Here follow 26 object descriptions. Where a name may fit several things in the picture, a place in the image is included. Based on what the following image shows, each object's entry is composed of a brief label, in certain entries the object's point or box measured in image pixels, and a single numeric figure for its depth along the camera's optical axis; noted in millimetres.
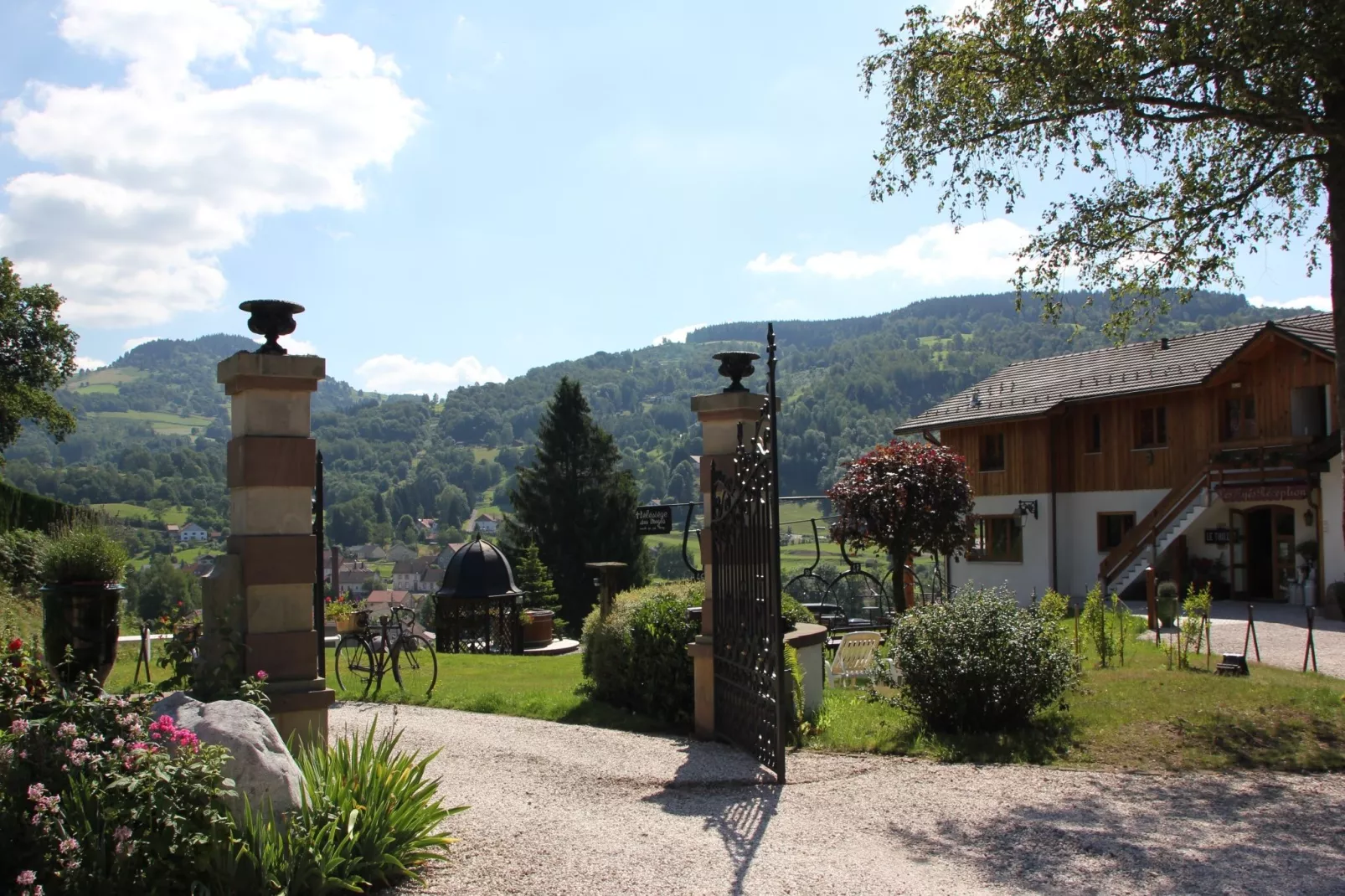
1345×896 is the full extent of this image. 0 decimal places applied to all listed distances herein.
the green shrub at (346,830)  4293
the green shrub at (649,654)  9320
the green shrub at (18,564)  19234
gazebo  20266
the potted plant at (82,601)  8367
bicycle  11633
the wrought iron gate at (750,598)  6988
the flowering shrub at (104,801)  3877
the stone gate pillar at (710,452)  8359
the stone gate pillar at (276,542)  5941
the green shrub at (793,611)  9898
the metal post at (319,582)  7102
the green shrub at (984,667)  8391
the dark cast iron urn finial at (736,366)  8438
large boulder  4527
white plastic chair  12484
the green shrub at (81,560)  8461
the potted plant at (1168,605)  17297
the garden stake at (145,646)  11642
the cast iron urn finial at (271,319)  6141
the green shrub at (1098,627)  11820
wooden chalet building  23719
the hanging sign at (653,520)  12149
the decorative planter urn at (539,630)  21219
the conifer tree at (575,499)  42062
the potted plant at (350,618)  11930
